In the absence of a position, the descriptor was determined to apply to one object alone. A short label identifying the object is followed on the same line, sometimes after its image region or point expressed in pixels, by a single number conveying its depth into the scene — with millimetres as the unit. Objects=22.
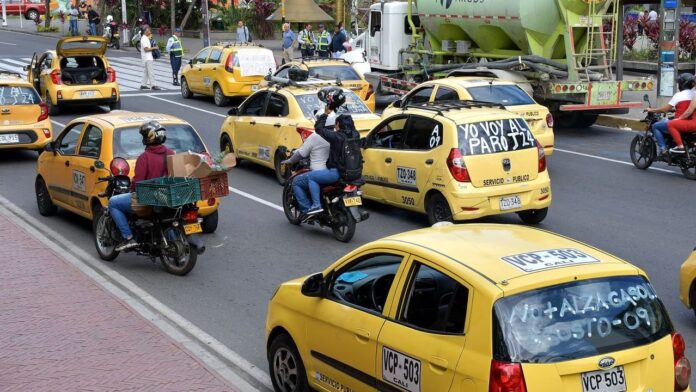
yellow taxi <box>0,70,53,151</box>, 18578
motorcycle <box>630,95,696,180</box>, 16375
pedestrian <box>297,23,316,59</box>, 36219
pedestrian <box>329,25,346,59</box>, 34875
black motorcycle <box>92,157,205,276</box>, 10953
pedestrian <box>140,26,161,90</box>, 30938
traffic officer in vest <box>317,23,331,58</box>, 35594
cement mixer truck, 21188
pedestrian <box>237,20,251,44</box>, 39594
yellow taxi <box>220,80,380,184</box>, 16266
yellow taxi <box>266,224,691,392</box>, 5387
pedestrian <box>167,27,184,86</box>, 32531
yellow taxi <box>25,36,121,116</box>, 25141
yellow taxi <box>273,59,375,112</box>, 23672
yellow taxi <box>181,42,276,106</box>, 27172
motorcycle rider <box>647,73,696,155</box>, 16562
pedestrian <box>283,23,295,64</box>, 35844
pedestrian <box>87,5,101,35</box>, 50459
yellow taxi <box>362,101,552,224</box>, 12578
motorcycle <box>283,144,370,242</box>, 12523
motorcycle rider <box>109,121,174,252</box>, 10984
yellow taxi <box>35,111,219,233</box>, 12547
